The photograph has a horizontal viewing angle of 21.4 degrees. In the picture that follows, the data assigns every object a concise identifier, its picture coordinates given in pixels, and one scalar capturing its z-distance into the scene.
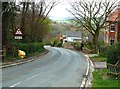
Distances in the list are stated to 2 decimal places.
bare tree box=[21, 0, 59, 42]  49.48
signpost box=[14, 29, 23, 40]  32.89
